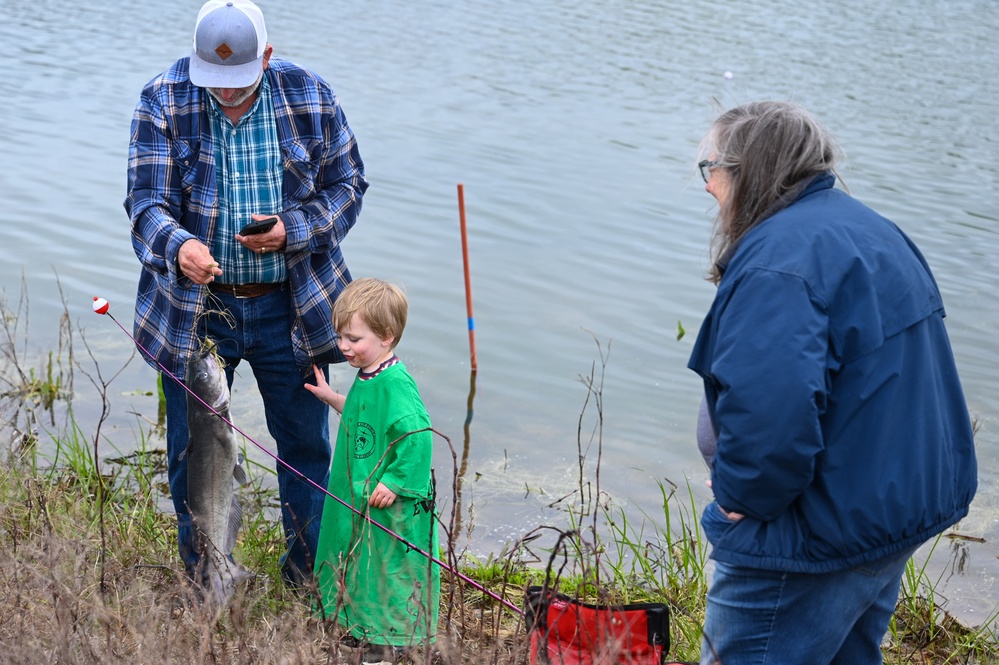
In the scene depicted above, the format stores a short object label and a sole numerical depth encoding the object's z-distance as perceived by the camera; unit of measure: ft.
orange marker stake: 23.08
